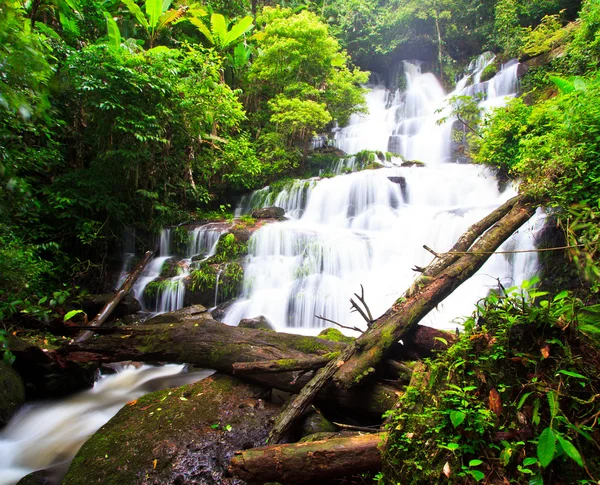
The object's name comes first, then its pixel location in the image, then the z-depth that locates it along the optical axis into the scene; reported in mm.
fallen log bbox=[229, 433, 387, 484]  1944
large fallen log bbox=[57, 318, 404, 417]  3688
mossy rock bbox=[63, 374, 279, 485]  2592
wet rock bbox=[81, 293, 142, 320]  6715
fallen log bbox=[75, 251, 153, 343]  5172
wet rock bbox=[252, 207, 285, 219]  11203
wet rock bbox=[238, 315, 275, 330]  6162
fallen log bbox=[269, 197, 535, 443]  2711
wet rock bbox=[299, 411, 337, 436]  2791
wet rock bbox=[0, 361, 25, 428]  3734
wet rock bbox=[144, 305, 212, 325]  6100
